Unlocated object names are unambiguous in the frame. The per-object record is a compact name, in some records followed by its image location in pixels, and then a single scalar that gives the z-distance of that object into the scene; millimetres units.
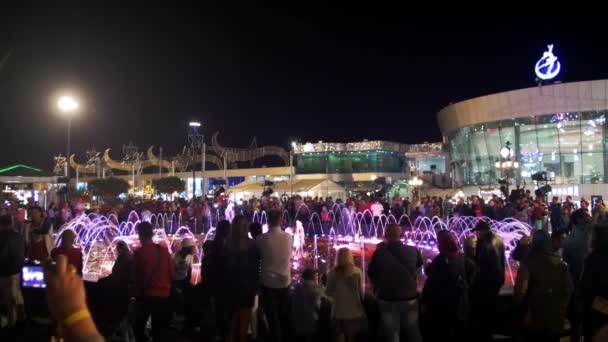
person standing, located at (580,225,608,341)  5785
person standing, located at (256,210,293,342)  6781
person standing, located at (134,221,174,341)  6633
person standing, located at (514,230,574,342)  5914
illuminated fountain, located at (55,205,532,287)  15891
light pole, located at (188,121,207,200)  35031
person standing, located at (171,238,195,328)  7816
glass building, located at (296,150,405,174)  68250
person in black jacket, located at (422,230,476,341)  6207
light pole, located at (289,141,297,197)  67038
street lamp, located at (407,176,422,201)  50841
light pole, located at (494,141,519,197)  30484
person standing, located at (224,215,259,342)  6582
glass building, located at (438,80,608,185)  41344
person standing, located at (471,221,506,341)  7117
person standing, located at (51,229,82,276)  7570
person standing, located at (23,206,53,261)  9211
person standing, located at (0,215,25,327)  8047
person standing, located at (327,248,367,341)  6180
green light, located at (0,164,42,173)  26297
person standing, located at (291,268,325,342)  6539
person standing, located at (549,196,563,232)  17359
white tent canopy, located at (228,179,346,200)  48375
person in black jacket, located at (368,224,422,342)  5977
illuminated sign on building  42312
